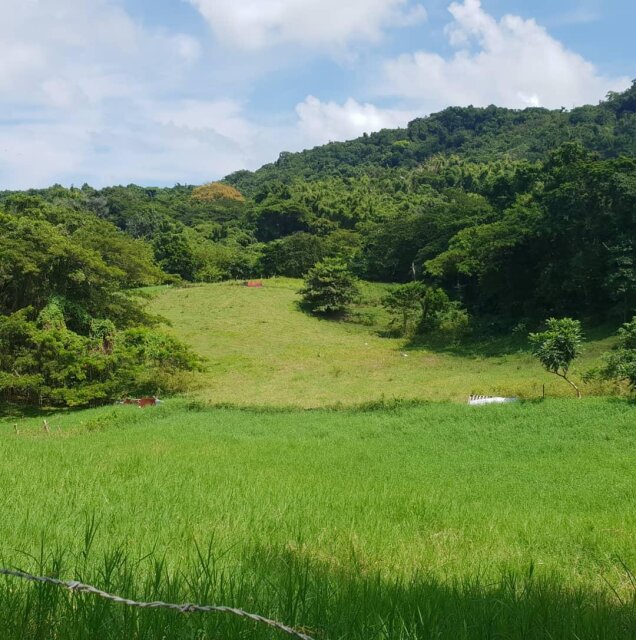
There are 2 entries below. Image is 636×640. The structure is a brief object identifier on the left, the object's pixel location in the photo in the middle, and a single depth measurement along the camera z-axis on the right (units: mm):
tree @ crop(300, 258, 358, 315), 52688
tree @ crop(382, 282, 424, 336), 46750
